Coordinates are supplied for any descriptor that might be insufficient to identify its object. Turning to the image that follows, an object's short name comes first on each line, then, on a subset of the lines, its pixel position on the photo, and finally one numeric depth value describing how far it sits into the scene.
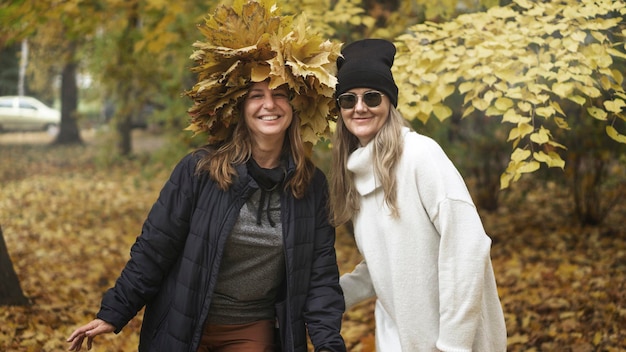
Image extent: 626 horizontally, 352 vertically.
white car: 13.30
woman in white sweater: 2.31
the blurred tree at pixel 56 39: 4.62
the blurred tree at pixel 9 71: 12.68
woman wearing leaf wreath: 2.59
